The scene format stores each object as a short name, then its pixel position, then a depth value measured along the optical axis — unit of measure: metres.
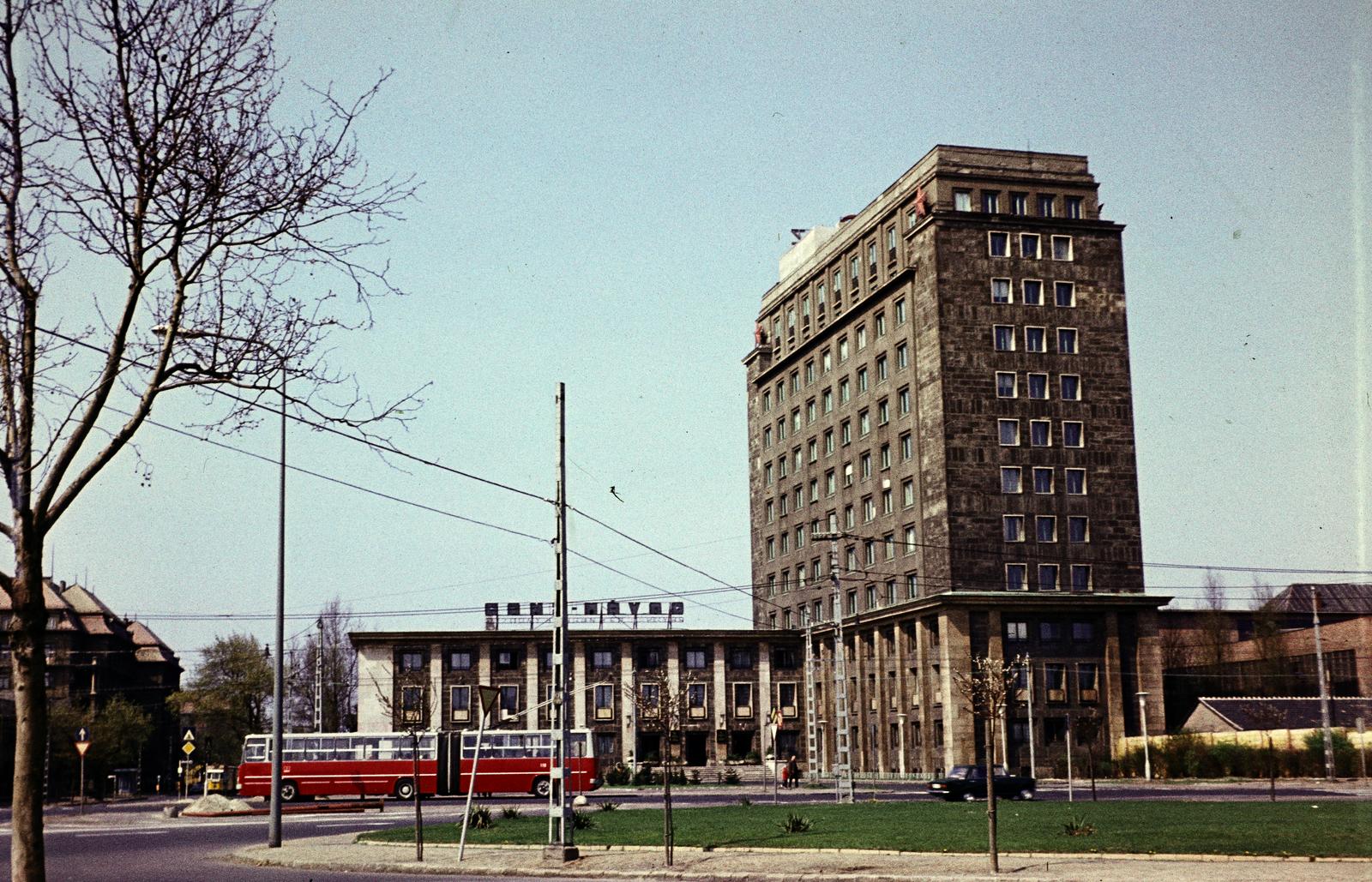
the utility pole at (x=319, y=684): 73.62
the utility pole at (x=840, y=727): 47.12
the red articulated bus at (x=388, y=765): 62.22
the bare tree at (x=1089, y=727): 75.75
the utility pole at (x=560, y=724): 25.27
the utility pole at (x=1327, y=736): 60.56
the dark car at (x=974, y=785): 50.53
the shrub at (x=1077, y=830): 25.72
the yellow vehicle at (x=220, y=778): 74.29
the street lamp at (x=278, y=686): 30.19
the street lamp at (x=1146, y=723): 71.62
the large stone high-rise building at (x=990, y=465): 79.56
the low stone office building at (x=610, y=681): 94.44
